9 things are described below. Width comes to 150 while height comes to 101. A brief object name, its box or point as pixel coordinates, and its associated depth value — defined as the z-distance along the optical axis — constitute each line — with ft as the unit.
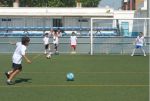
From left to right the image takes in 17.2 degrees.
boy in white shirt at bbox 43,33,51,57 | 109.09
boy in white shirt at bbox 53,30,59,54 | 110.63
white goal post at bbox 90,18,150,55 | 112.16
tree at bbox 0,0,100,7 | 264.52
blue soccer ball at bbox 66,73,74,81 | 53.67
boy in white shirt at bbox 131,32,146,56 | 105.40
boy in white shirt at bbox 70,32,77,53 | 112.98
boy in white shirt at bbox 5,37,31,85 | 50.55
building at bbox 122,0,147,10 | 317.50
